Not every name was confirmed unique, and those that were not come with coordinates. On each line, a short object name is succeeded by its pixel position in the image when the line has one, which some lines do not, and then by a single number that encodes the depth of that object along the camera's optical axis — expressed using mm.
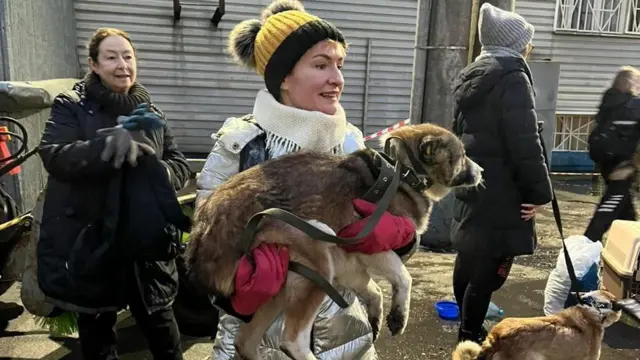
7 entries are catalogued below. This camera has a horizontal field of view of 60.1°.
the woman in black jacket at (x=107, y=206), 2943
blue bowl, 5293
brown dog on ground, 3377
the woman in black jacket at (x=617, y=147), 5477
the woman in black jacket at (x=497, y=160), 4016
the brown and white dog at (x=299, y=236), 2074
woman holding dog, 2352
